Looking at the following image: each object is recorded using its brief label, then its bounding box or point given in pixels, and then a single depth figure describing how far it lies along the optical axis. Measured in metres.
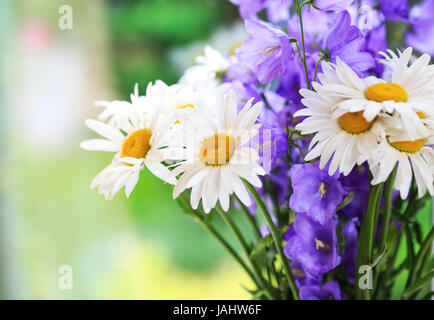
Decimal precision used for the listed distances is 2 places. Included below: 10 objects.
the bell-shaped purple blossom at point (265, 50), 0.47
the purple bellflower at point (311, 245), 0.50
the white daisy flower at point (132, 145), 0.45
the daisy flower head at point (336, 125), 0.41
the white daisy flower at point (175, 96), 0.49
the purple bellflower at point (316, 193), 0.47
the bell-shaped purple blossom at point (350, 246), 0.57
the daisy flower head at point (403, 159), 0.40
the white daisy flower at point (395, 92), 0.38
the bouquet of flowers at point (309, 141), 0.41
